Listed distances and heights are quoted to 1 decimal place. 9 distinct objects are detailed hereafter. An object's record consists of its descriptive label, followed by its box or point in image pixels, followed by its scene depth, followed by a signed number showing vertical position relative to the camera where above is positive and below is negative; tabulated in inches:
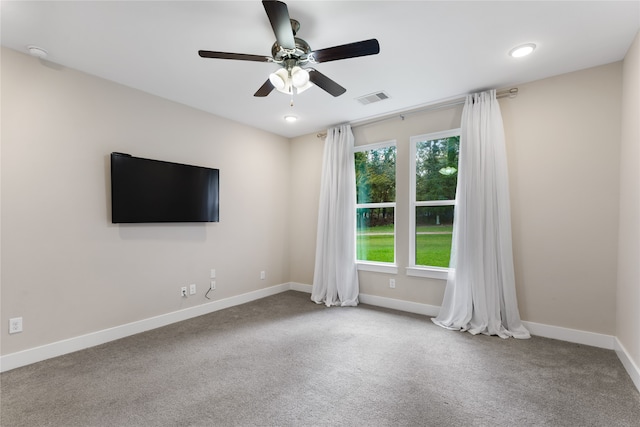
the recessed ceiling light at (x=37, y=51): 97.2 +53.9
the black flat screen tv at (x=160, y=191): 120.0 +8.2
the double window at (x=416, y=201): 149.5 +4.8
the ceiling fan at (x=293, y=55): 70.1 +43.2
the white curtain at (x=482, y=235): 123.4 -11.1
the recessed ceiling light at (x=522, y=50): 97.9 +55.6
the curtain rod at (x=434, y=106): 128.0 +52.7
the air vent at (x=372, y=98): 135.6 +54.3
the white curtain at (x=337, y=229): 171.8 -11.7
